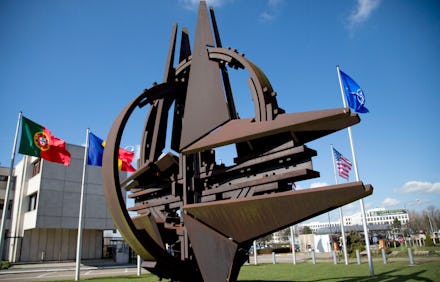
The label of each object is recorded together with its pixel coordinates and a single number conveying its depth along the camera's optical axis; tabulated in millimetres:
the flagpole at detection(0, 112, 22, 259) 14456
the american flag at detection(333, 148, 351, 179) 17906
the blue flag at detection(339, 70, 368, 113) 15086
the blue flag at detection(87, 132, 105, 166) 17547
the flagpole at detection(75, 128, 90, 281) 16891
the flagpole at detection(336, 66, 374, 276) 13660
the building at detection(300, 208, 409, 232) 128625
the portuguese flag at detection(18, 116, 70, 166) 15133
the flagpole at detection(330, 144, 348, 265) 19141
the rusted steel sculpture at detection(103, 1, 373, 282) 6336
